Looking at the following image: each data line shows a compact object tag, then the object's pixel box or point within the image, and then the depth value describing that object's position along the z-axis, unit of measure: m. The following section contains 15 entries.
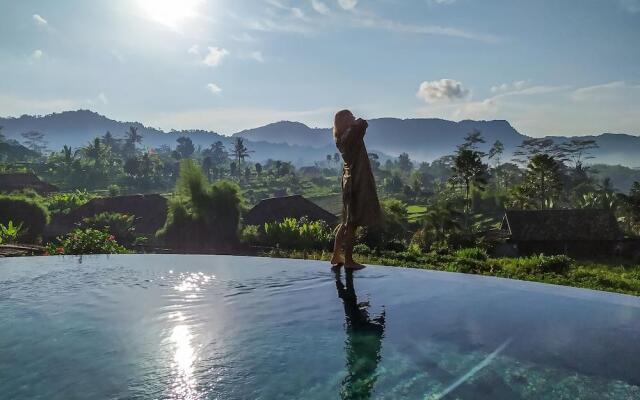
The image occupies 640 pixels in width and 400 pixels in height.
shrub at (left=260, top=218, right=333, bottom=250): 23.48
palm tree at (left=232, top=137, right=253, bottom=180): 149.75
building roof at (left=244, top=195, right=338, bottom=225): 37.75
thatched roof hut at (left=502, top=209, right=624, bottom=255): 40.25
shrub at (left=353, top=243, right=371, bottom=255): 18.14
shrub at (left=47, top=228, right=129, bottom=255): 13.62
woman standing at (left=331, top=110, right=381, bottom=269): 8.30
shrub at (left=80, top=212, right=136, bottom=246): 30.95
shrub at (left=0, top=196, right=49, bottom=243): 29.67
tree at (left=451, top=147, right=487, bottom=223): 55.97
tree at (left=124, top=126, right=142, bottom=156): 179.75
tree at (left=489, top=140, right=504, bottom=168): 150.25
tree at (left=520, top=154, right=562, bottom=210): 60.41
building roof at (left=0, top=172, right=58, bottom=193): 67.19
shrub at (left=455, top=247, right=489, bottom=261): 18.41
